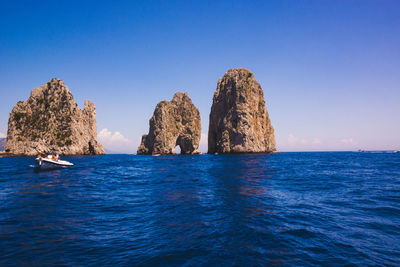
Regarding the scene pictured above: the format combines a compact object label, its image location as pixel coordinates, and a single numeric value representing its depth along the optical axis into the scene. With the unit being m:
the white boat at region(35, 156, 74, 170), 31.85
